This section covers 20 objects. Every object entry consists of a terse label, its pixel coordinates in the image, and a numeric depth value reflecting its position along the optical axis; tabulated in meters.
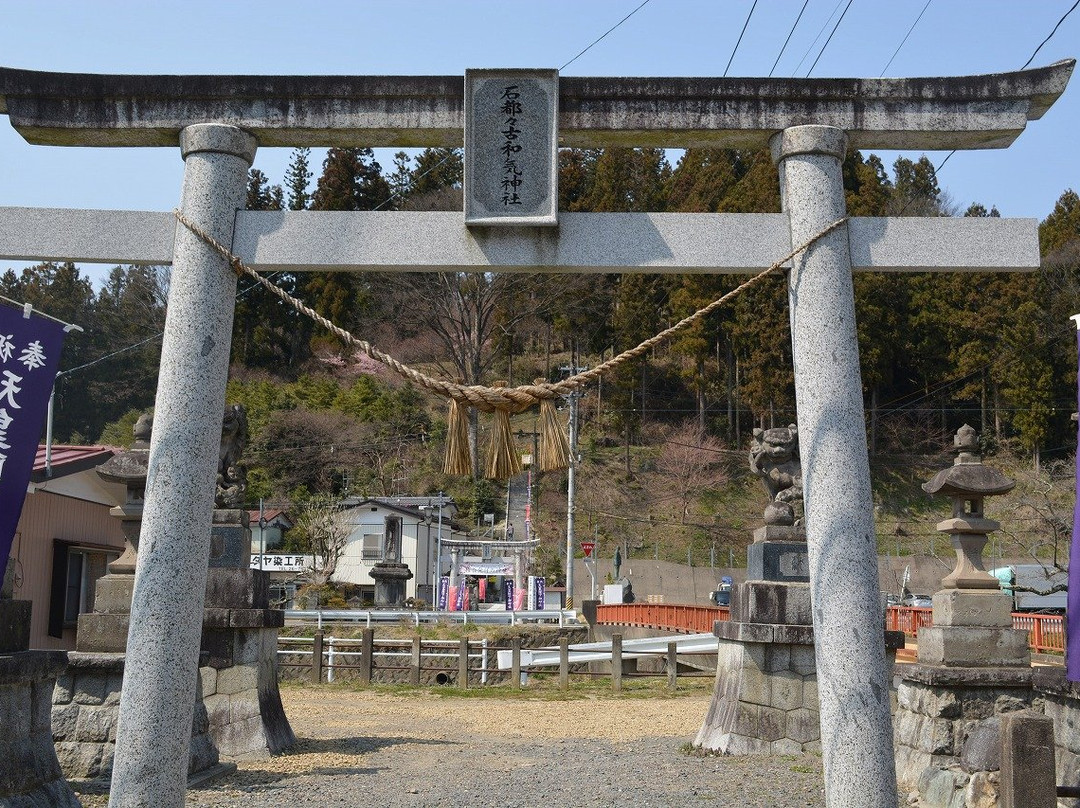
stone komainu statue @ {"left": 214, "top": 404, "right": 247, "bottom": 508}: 11.46
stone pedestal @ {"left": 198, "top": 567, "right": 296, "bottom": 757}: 10.83
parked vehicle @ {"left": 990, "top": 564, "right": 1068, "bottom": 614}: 25.20
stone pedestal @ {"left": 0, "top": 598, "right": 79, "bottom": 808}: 6.21
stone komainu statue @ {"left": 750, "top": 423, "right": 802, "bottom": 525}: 11.43
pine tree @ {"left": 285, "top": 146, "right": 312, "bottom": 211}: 50.59
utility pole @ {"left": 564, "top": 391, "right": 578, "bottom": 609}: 28.81
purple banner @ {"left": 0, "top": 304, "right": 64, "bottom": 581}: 6.23
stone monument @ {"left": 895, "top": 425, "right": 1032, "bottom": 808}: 8.76
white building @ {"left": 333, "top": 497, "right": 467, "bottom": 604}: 35.38
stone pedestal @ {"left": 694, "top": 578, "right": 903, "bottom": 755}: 10.59
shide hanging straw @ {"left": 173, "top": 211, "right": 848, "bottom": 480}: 5.51
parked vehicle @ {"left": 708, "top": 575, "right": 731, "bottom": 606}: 28.34
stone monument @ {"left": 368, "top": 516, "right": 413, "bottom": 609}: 28.20
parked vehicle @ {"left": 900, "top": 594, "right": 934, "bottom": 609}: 27.11
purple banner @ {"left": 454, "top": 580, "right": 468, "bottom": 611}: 27.89
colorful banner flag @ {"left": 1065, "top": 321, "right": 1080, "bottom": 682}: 5.68
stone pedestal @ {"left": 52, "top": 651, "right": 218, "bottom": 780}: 8.66
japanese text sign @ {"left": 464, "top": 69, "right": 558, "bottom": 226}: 5.68
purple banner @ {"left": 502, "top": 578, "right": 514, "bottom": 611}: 28.56
